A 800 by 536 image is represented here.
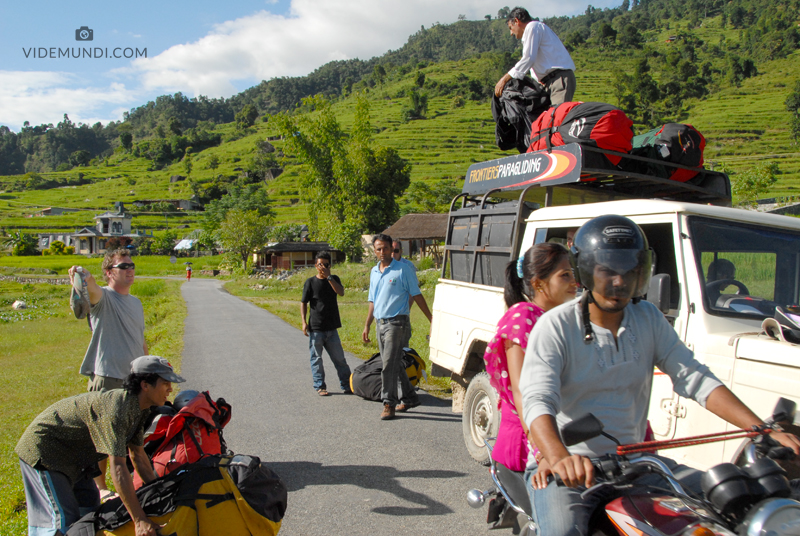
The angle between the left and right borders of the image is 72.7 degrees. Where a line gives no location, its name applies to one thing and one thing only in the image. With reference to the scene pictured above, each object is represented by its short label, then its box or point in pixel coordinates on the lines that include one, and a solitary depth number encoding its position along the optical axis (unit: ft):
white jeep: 9.95
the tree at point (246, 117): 568.00
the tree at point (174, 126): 570.05
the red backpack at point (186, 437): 13.08
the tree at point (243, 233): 194.49
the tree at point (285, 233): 229.86
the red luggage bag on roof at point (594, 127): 15.67
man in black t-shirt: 24.75
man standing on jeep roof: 19.26
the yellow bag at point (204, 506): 10.03
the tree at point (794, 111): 208.31
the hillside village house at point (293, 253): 191.72
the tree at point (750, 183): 88.02
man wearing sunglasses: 14.82
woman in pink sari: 8.40
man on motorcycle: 6.58
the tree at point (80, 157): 579.07
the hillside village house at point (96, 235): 278.26
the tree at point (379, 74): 548.80
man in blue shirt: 20.88
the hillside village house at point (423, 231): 151.64
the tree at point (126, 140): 584.03
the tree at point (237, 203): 288.65
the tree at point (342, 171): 168.14
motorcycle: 5.31
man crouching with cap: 10.82
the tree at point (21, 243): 232.53
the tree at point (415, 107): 380.64
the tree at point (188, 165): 447.14
